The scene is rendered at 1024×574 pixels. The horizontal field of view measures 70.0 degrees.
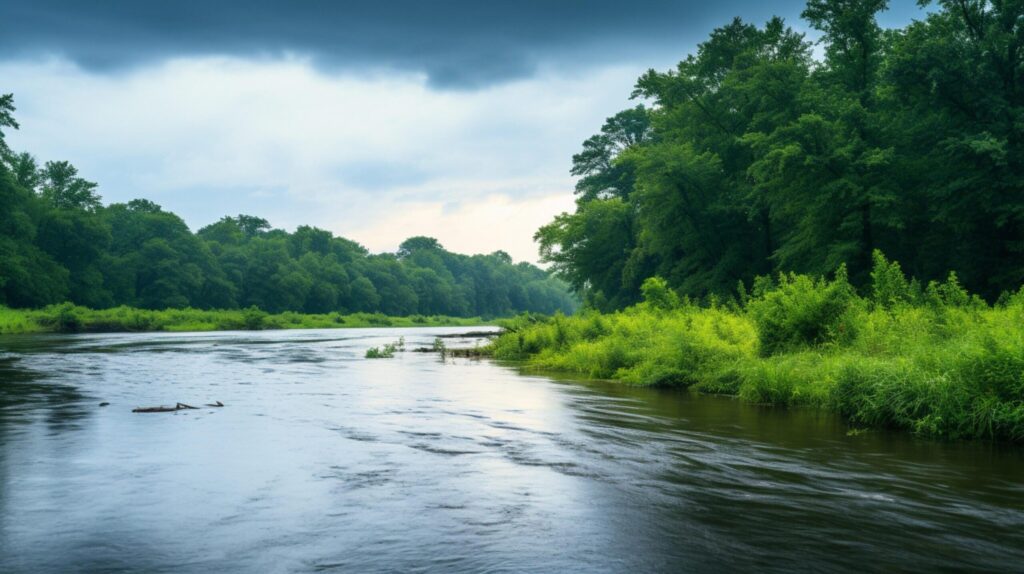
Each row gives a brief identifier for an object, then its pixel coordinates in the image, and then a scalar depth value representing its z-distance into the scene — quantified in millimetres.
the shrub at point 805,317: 17859
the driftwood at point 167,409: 14470
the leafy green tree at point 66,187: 95750
